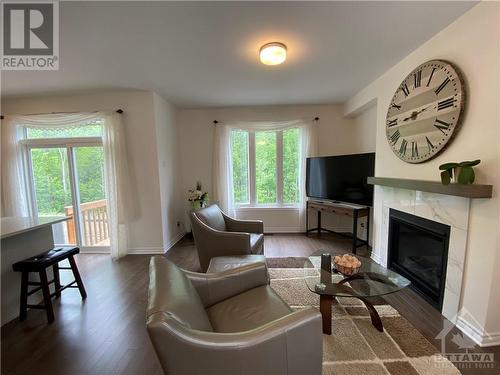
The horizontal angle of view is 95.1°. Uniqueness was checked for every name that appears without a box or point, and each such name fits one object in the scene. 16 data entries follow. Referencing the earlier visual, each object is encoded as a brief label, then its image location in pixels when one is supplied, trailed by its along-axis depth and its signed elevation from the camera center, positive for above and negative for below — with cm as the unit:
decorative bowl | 191 -82
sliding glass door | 363 -32
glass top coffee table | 176 -95
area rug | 150 -131
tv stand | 342 -70
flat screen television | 336 -17
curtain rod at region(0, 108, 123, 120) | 338 +83
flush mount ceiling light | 210 +107
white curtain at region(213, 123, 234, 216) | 438 -3
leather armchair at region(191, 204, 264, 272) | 256 -83
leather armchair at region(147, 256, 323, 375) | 95 -77
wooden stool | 204 -97
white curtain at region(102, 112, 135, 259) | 339 -23
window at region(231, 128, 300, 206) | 449 +1
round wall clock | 186 +52
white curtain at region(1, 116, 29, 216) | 355 -5
